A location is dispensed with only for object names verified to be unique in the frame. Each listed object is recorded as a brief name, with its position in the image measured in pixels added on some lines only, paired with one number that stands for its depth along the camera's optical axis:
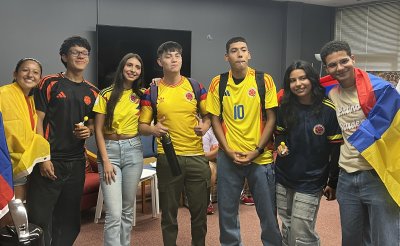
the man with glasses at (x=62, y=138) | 2.39
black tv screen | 5.01
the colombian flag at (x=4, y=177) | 1.86
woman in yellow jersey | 2.47
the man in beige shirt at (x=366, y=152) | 1.96
